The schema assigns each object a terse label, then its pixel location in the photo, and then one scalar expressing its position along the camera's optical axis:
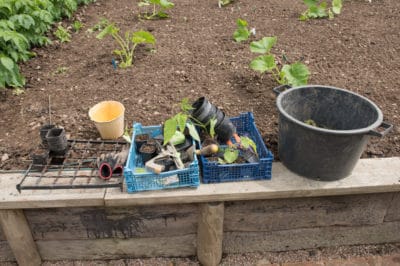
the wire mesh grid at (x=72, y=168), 1.77
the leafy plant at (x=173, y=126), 1.74
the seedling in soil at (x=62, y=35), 3.76
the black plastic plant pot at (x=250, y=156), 1.86
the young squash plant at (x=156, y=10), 3.90
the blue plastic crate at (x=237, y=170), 1.74
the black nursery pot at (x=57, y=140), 1.92
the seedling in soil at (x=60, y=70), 3.11
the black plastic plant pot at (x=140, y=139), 1.99
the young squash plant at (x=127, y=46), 2.89
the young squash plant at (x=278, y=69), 2.50
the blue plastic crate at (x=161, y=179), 1.68
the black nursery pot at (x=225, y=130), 1.98
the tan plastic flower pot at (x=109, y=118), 2.13
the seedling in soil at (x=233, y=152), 1.80
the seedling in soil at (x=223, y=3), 4.39
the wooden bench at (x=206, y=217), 1.73
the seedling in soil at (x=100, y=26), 4.00
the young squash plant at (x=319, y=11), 3.90
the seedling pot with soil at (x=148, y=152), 1.88
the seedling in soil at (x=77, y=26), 4.05
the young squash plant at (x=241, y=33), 3.25
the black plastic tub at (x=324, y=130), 1.64
